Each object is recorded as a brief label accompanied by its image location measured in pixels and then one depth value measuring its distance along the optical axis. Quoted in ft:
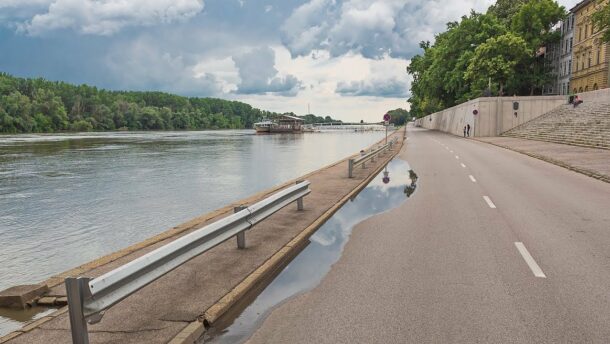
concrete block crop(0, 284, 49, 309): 17.69
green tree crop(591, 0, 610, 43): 103.35
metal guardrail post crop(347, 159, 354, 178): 54.91
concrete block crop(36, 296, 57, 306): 17.70
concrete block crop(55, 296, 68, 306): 17.72
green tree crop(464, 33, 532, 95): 182.70
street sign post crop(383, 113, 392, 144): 109.29
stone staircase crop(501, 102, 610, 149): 98.27
